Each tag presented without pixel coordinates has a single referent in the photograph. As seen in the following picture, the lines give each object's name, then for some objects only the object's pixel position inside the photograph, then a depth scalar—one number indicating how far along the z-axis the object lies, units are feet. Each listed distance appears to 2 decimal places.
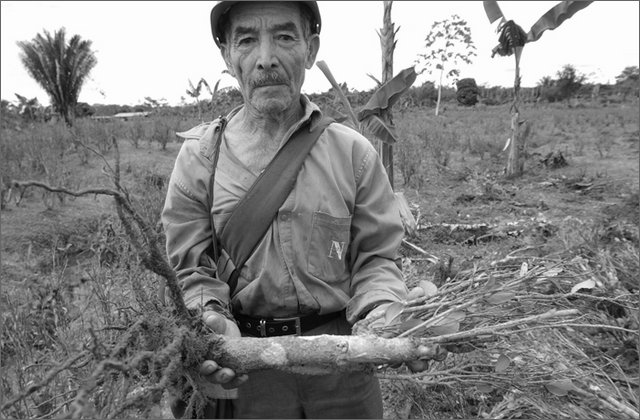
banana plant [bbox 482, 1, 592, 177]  18.95
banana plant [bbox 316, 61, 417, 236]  11.85
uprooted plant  3.47
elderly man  4.39
